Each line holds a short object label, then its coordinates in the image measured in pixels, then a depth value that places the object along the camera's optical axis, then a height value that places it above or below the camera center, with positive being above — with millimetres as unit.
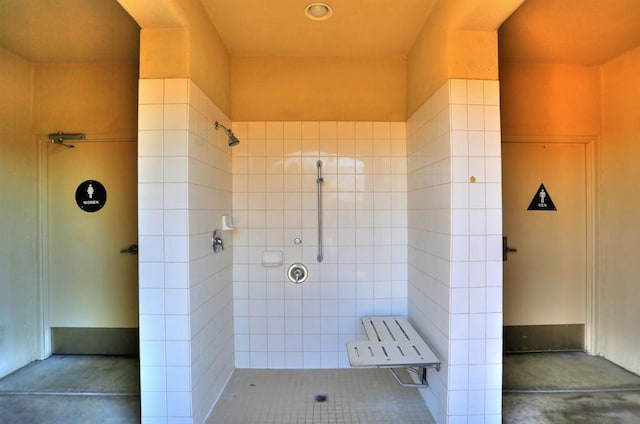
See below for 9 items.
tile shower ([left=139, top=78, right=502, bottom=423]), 1695 -195
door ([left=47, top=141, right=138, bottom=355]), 2771 -350
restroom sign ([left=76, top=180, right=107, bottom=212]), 2783 +149
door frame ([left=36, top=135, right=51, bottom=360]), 2697 -297
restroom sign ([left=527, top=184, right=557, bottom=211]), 2807 +96
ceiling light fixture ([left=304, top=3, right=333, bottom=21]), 1911 +1259
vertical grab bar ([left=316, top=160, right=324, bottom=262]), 2514 -67
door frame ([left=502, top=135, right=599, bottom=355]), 2752 -100
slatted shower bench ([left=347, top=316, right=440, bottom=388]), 1745 -826
